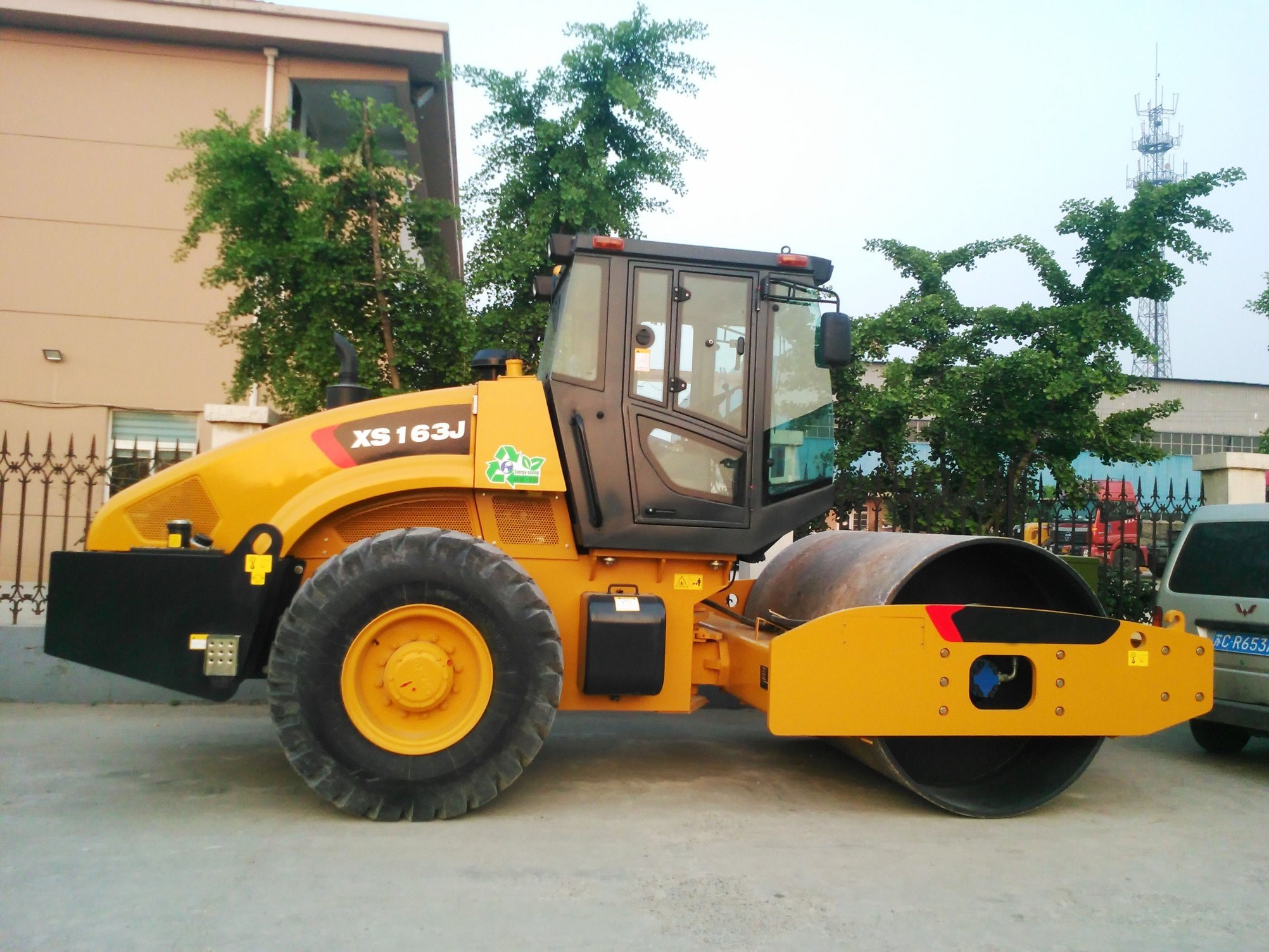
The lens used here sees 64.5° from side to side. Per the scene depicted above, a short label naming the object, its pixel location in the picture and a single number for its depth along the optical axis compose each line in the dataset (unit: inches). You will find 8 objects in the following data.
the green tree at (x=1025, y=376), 360.2
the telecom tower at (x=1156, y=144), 2157.2
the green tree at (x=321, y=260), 323.6
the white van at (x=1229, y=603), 241.4
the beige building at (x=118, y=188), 544.4
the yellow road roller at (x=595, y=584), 184.5
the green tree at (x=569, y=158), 355.6
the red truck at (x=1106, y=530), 334.6
